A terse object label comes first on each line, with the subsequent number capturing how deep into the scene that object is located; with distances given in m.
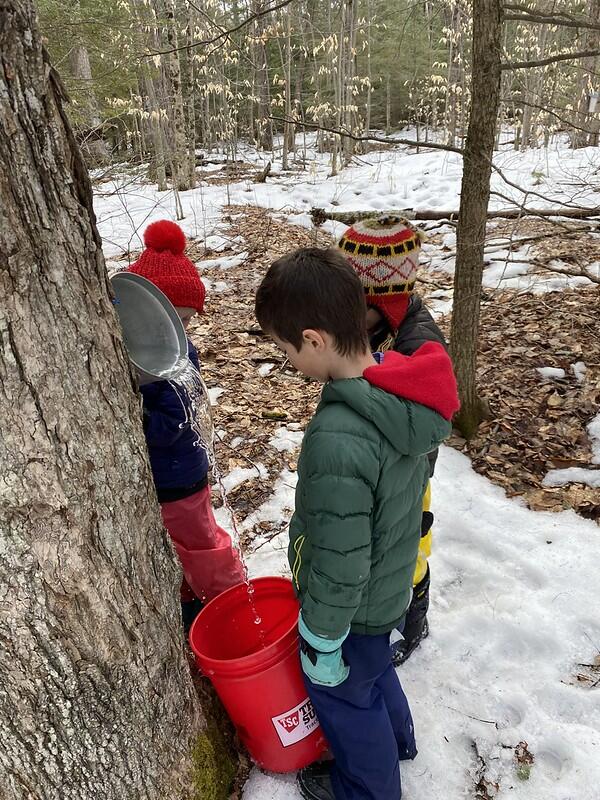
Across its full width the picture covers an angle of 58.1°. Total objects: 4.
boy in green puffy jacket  1.42
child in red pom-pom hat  2.09
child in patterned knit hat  2.11
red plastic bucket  1.70
